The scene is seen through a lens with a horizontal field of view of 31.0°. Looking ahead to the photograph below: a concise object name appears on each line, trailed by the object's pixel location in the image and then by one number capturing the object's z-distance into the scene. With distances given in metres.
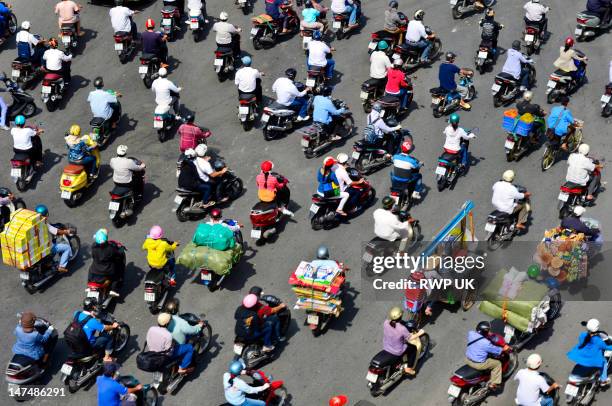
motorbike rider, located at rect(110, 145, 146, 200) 28.59
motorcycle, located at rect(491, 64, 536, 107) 32.16
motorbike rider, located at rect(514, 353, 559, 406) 21.83
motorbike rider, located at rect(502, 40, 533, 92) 31.94
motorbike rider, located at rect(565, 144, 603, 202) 27.61
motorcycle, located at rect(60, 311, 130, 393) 23.98
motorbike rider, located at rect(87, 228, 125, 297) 25.83
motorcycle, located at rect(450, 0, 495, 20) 36.72
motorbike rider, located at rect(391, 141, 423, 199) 28.08
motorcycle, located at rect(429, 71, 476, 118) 32.09
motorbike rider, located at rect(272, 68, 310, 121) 30.95
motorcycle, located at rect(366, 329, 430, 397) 23.11
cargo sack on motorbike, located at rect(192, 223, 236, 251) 25.78
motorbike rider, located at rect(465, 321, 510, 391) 22.77
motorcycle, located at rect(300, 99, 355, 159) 30.62
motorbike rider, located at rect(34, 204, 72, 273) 27.20
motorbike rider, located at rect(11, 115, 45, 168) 30.08
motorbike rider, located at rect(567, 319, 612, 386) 22.47
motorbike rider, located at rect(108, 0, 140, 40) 34.94
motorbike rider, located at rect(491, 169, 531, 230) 26.61
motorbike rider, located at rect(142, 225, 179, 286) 25.84
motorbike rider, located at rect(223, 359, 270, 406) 22.02
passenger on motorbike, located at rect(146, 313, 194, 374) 23.35
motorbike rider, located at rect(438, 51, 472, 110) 31.52
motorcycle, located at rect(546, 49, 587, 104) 32.34
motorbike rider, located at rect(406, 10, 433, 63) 34.00
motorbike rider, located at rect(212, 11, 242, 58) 33.81
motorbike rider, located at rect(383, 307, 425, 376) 23.00
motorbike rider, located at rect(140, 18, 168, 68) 33.62
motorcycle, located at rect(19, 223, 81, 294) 26.86
